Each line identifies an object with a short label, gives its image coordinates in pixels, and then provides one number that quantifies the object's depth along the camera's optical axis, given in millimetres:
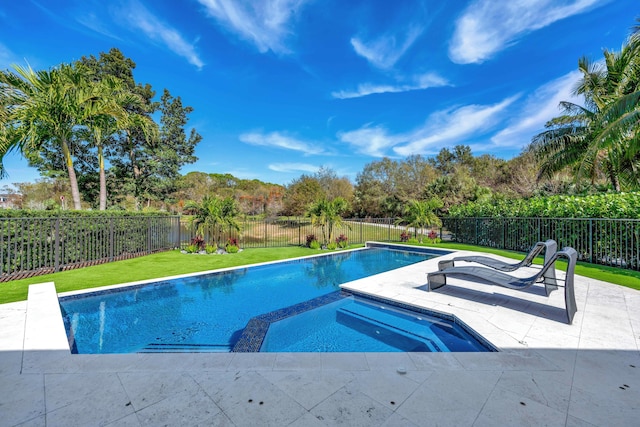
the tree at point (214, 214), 11789
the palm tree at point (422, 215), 14922
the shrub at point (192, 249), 11703
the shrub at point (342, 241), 14016
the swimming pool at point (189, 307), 4141
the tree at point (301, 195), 28922
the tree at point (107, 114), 10336
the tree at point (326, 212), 13250
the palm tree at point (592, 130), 10430
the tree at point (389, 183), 28453
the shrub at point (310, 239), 13750
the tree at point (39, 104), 9109
